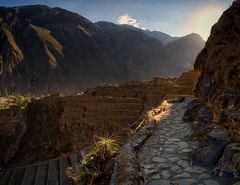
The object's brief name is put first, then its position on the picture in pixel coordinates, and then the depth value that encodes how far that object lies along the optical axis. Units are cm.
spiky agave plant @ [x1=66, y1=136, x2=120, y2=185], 323
